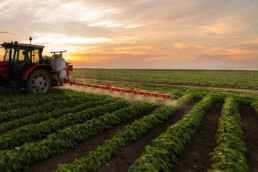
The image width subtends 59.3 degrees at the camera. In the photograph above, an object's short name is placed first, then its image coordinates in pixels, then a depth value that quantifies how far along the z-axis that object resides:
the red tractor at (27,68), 12.22
